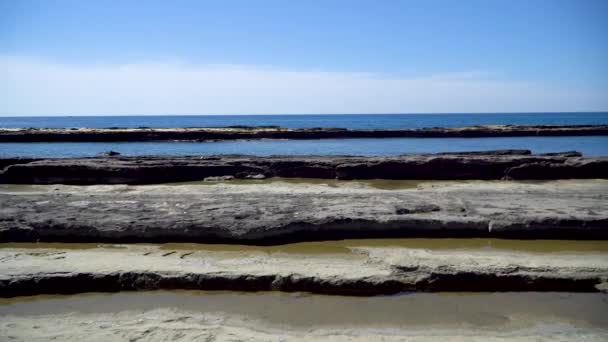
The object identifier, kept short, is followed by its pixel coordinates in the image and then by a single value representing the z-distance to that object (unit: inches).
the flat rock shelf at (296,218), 227.1
